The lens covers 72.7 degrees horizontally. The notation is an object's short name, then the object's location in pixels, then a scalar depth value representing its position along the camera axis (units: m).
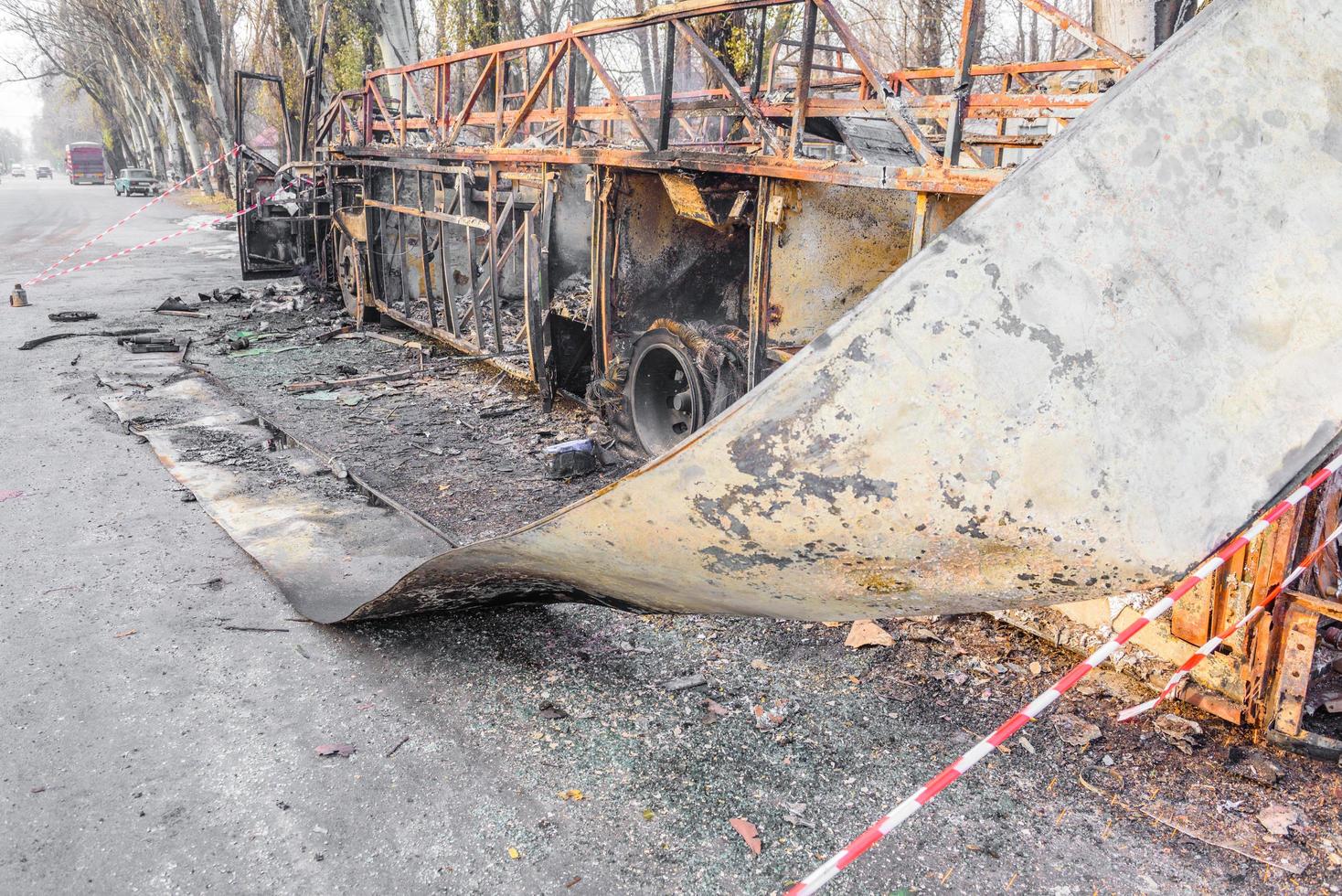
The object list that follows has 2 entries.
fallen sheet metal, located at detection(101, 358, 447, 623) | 4.65
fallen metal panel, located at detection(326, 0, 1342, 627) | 1.96
